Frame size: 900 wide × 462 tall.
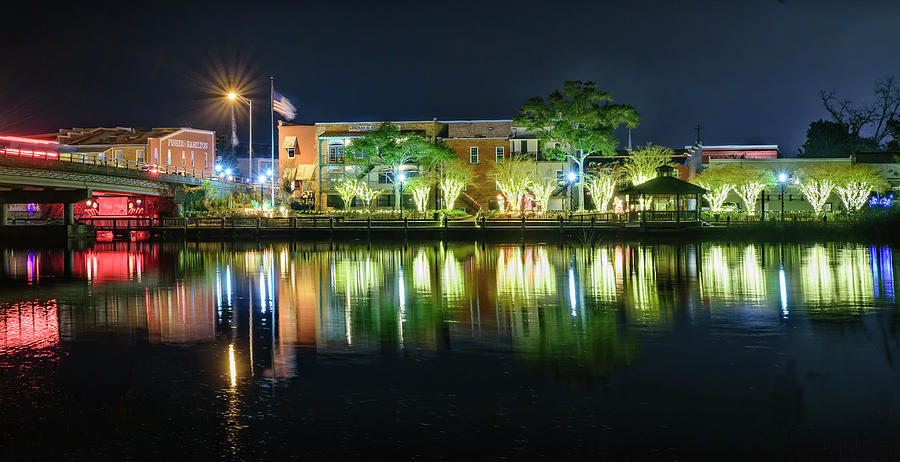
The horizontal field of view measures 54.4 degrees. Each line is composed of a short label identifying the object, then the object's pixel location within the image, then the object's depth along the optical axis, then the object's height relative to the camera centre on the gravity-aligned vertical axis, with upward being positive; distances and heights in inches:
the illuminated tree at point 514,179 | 2886.3 +215.9
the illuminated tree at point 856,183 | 2682.1 +145.3
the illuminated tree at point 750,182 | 2827.3 +169.3
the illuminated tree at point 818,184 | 2770.7 +154.9
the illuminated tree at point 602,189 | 2859.3 +167.0
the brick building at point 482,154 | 3297.2 +341.5
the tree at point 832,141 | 4060.0 +429.2
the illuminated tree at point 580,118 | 2773.1 +392.9
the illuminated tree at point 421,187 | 3058.6 +210.8
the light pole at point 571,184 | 2994.6 +197.8
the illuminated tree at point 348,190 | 3174.2 +219.3
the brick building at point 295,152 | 3816.4 +439.1
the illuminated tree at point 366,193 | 3206.2 +207.4
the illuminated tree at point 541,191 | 2906.0 +171.1
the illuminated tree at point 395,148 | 3014.3 +346.6
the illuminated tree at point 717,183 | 2817.4 +169.6
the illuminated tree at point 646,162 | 2901.1 +257.1
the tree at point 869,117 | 3917.3 +514.4
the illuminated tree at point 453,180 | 3070.9 +233.7
